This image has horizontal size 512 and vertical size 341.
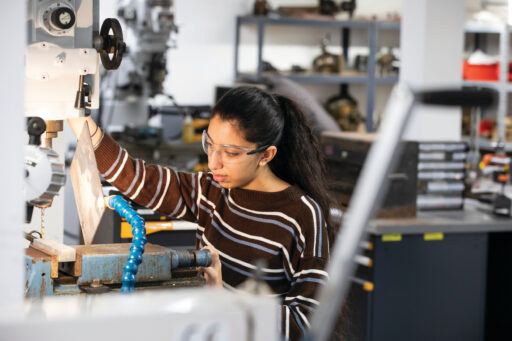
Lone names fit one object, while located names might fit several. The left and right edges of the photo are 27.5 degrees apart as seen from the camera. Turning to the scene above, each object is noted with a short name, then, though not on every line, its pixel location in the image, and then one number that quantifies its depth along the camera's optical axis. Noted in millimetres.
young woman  2355
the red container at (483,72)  6975
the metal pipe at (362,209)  1337
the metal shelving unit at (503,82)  6808
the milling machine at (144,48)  5521
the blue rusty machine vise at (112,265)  2093
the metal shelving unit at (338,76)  7734
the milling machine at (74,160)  1949
